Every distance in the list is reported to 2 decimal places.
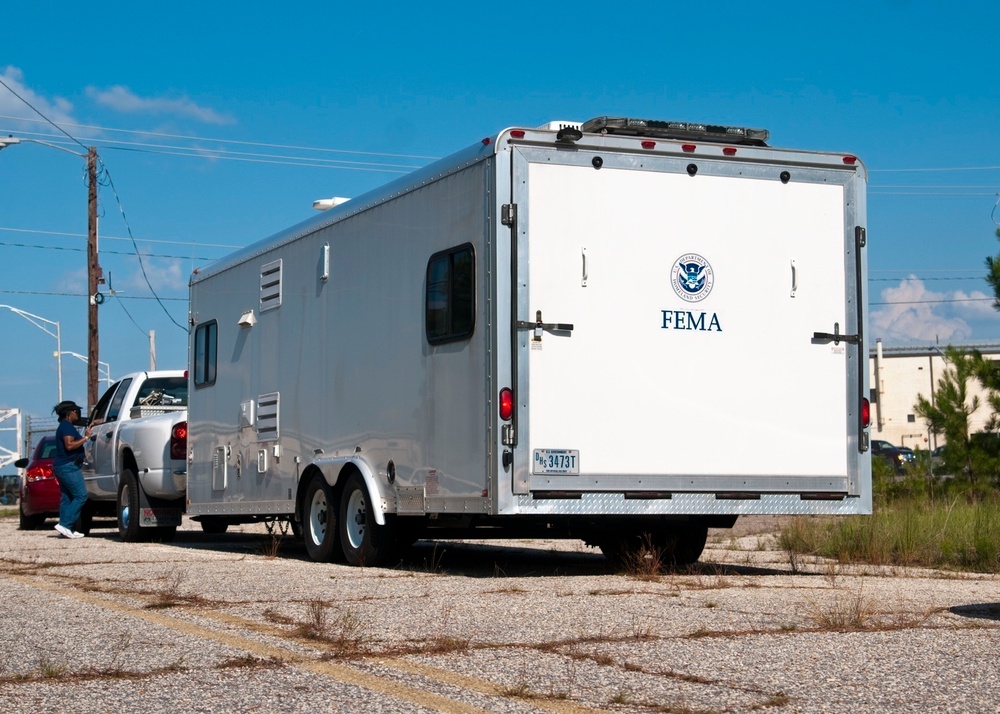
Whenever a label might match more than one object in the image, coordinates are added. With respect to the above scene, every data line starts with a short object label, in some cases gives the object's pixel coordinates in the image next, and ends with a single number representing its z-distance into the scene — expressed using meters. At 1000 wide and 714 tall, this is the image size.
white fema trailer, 9.95
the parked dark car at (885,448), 53.09
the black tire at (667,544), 11.88
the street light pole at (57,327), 43.94
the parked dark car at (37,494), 21.62
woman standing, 16.92
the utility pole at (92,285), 30.33
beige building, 75.19
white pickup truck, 16.22
